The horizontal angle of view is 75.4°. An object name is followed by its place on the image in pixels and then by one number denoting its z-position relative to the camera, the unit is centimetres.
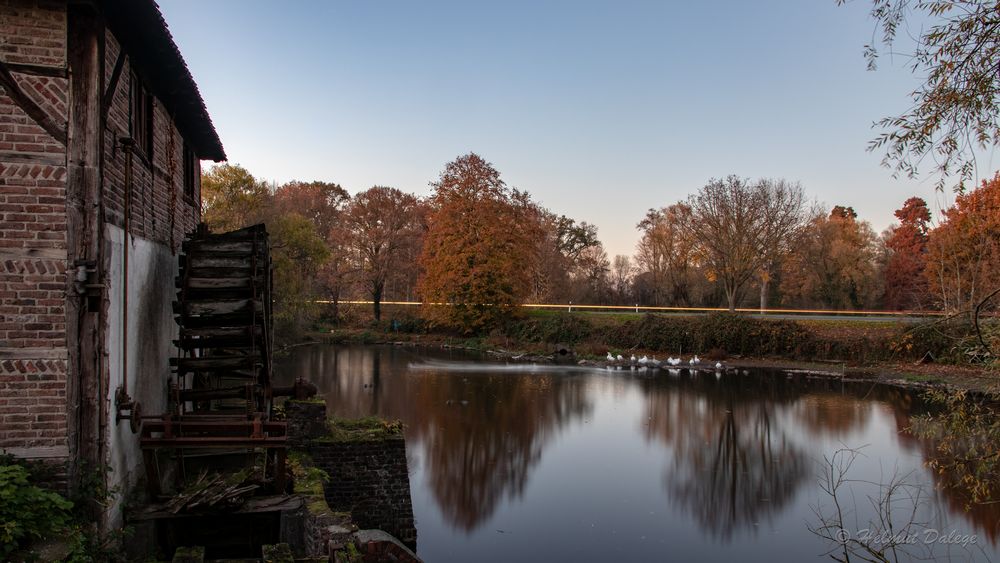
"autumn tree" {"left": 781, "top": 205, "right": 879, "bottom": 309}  4109
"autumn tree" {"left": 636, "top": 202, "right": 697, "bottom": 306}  4325
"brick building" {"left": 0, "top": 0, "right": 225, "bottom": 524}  523
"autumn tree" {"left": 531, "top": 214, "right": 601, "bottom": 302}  4659
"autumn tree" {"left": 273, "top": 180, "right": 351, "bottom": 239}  4428
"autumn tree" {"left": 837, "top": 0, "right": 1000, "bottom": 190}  500
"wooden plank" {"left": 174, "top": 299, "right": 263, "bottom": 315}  762
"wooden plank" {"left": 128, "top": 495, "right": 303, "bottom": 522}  611
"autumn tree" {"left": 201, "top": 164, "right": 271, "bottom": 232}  2625
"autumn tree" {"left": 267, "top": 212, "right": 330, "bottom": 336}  2606
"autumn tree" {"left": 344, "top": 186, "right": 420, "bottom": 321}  4009
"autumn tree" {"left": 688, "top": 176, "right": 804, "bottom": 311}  3425
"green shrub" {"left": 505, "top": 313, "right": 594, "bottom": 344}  3381
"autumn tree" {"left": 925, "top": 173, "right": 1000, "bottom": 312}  2056
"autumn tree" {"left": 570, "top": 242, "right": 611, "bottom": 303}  4694
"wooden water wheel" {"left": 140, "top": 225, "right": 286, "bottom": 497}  635
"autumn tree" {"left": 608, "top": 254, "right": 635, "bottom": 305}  4784
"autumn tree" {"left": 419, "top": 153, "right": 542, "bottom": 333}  3441
